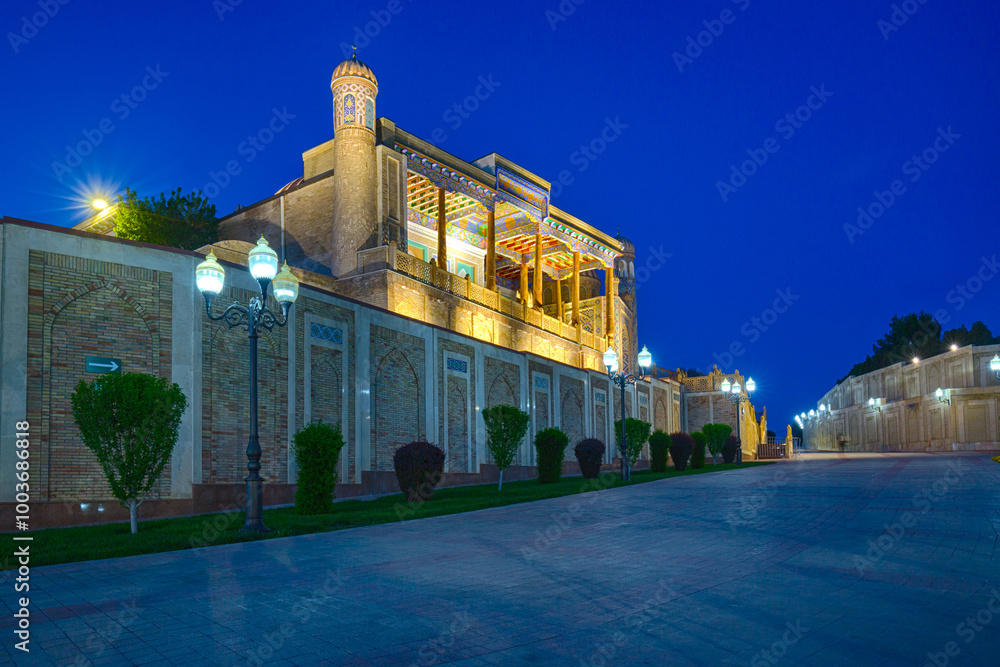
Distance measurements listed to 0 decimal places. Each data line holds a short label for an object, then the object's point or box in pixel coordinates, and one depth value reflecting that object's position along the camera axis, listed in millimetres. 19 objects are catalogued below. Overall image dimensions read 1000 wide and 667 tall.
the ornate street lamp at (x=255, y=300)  11586
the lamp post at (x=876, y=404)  73438
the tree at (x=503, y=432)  21719
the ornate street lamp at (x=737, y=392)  35594
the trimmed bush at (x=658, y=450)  28422
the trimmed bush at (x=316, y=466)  14844
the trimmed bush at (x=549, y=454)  23078
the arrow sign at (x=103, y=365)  14273
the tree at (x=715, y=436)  35159
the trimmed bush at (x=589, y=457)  24328
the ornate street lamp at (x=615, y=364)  22281
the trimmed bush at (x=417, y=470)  16969
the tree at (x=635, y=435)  28609
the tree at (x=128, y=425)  11586
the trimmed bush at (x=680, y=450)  29734
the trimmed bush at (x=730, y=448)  36750
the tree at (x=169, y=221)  32375
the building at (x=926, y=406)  57134
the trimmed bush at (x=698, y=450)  31234
